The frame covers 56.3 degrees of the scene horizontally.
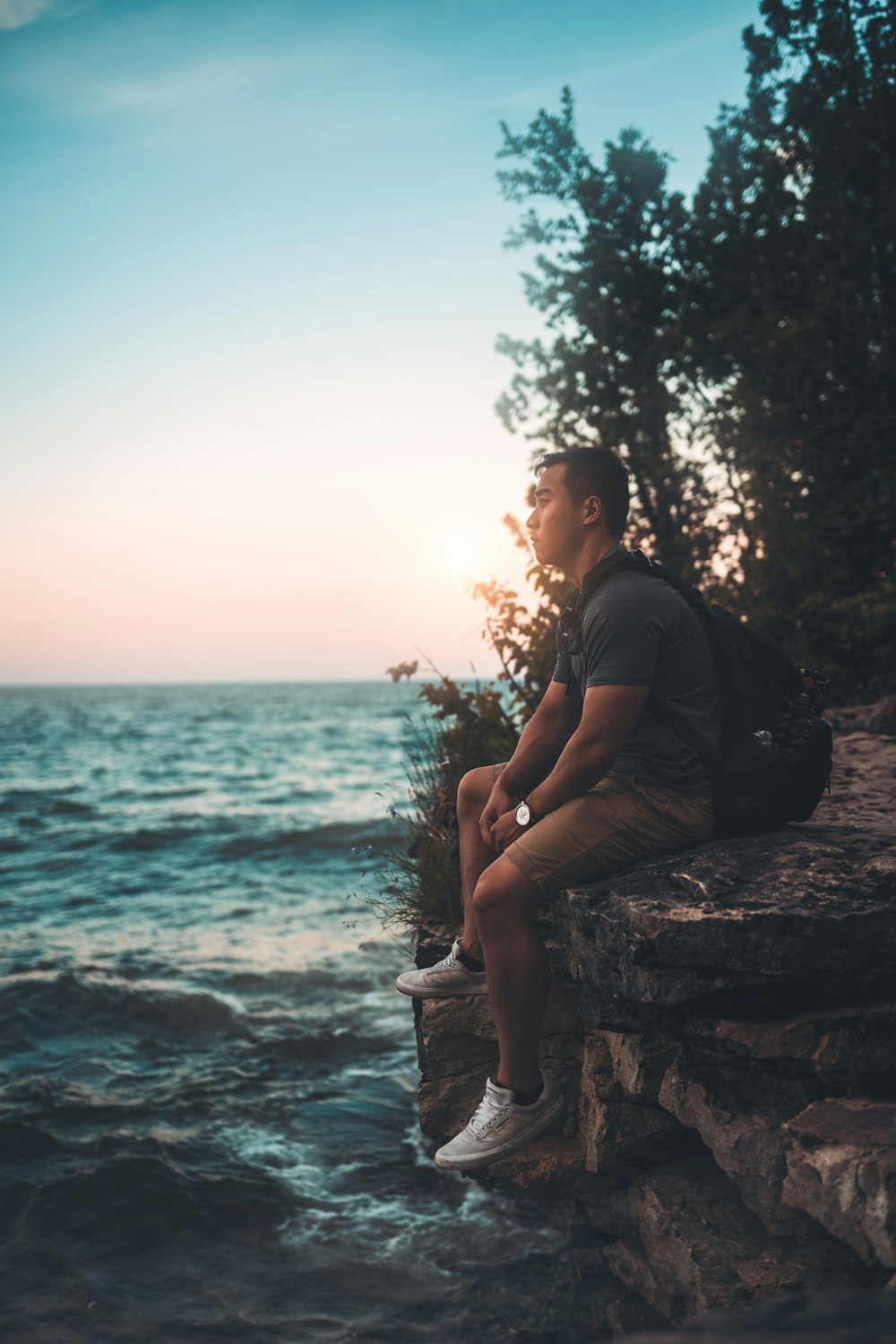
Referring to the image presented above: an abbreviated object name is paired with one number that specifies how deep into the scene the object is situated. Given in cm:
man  313
